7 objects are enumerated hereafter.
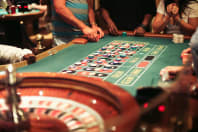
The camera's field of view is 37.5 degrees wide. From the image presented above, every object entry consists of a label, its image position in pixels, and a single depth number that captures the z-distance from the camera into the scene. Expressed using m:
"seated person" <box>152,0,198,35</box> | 3.71
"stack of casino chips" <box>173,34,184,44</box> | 2.88
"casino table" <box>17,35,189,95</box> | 1.90
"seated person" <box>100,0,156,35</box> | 4.04
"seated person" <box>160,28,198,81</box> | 1.40
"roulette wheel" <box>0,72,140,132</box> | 1.31
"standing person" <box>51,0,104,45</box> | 3.24
